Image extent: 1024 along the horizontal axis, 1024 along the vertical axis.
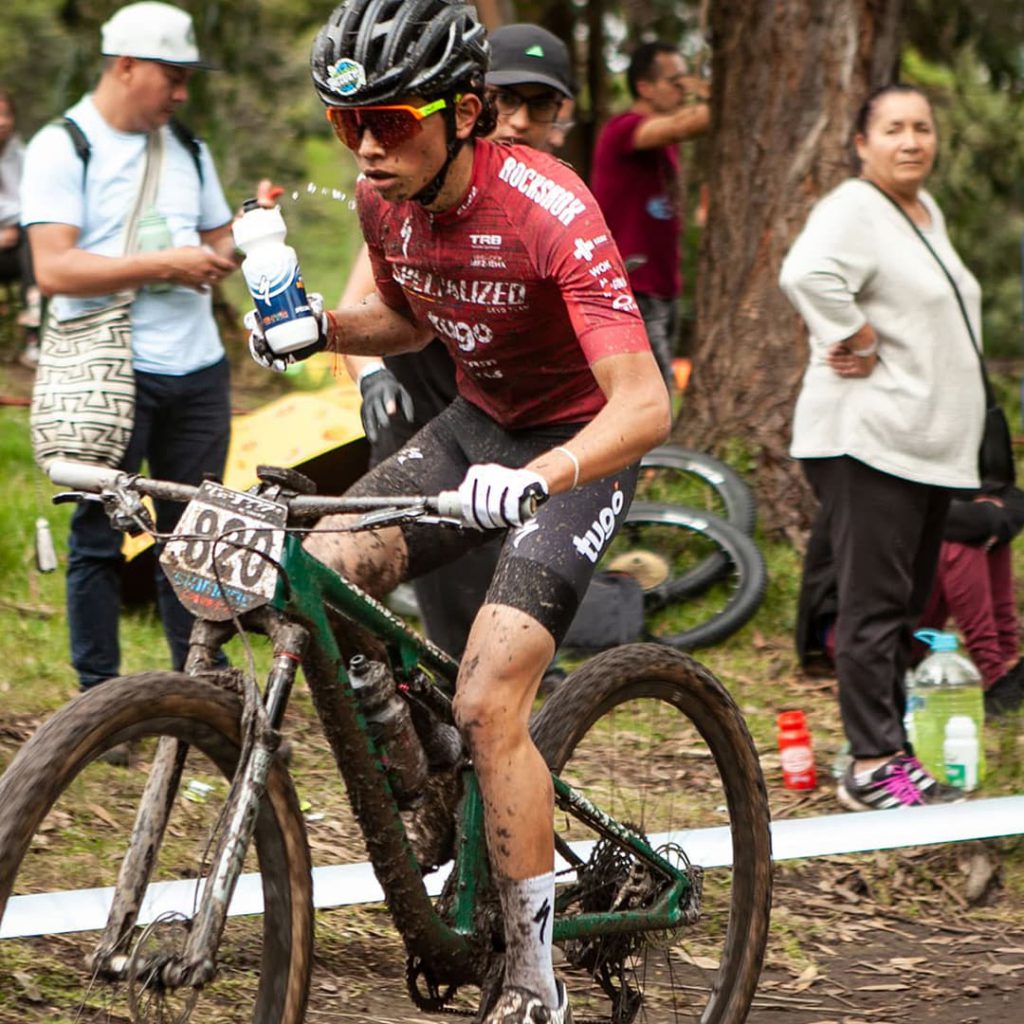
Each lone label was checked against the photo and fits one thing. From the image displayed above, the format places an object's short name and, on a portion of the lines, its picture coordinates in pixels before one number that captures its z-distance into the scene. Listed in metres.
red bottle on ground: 12.41
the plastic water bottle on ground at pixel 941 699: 12.56
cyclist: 7.03
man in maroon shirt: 18.87
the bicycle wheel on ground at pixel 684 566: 15.68
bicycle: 6.14
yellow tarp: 15.61
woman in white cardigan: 11.70
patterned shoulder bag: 11.09
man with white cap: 11.20
